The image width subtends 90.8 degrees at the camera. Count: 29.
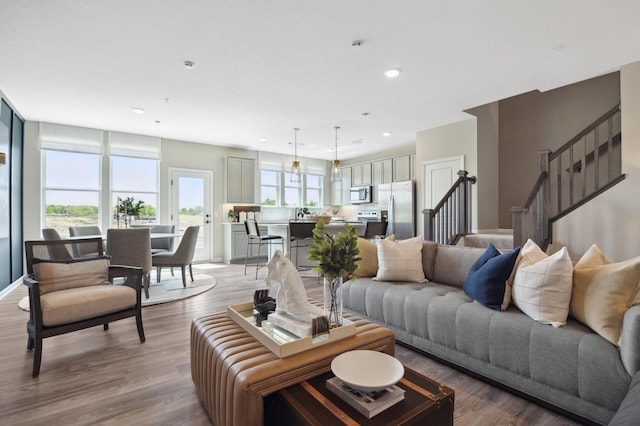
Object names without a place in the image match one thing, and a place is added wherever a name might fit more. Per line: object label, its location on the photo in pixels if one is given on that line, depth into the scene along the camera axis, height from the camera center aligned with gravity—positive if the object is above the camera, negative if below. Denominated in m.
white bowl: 1.24 -0.67
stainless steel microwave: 7.91 +0.49
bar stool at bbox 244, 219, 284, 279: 5.60 -0.38
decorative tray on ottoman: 1.51 -0.64
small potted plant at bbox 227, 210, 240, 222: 7.55 -0.06
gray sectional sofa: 1.55 -0.78
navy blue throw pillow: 2.11 -0.46
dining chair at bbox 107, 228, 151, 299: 3.92 -0.43
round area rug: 4.03 -1.11
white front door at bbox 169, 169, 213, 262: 6.89 +0.22
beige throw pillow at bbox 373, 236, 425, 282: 2.91 -0.45
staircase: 3.69 +0.18
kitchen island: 5.53 -0.42
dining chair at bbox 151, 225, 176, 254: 5.44 -0.50
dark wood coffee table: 1.14 -0.75
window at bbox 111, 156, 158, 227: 6.22 +0.61
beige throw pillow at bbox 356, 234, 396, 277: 3.11 -0.48
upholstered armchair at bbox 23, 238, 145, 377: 2.31 -0.64
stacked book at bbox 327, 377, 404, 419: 1.17 -0.72
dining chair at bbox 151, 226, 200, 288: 4.56 -0.61
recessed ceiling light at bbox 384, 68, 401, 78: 3.52 +1.60
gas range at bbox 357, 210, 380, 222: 7.53 -0.04
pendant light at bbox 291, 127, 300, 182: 5.95 +1.51
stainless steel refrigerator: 6.52 +0.13
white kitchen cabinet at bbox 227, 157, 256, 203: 7.51 +0.82
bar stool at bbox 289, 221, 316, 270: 5.27 -0.28
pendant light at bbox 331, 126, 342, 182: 6.03 +0.79
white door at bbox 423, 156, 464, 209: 5.69 +0.69
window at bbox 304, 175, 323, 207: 9.02 +0.65
